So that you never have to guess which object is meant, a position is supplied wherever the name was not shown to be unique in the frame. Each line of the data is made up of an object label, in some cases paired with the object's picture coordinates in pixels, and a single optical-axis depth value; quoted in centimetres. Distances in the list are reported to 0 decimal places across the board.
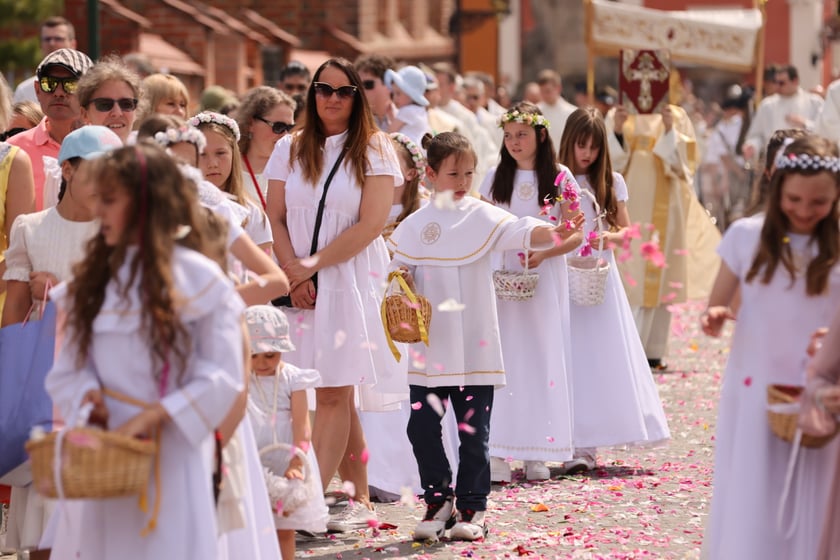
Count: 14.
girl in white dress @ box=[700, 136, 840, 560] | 1112
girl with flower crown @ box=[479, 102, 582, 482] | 1745
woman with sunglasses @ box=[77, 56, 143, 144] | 1453
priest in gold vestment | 2725
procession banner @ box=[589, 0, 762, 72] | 3647
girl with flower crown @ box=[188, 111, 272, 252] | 1392
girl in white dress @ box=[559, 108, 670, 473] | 1823
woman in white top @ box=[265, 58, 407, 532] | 1468
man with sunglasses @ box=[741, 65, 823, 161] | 4131
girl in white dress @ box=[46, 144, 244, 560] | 960
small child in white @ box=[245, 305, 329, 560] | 1213
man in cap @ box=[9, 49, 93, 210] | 1508
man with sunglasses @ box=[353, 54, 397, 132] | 2292
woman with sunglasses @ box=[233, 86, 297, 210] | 1716
